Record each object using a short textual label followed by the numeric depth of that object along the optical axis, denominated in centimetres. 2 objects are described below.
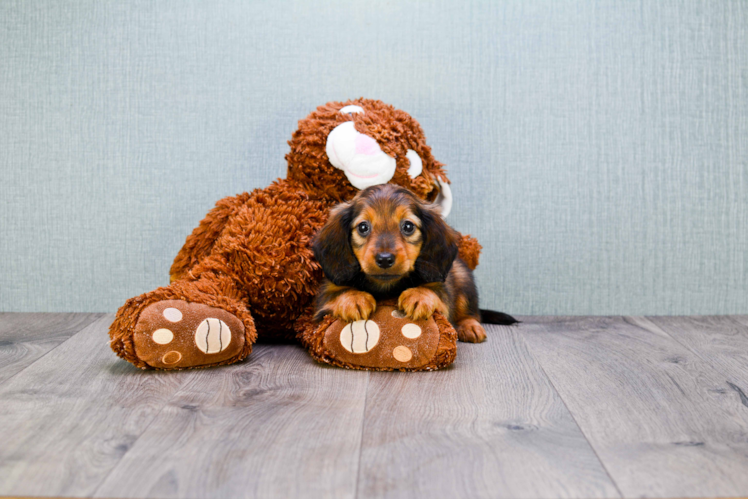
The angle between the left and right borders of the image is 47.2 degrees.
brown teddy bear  70
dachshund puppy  71
